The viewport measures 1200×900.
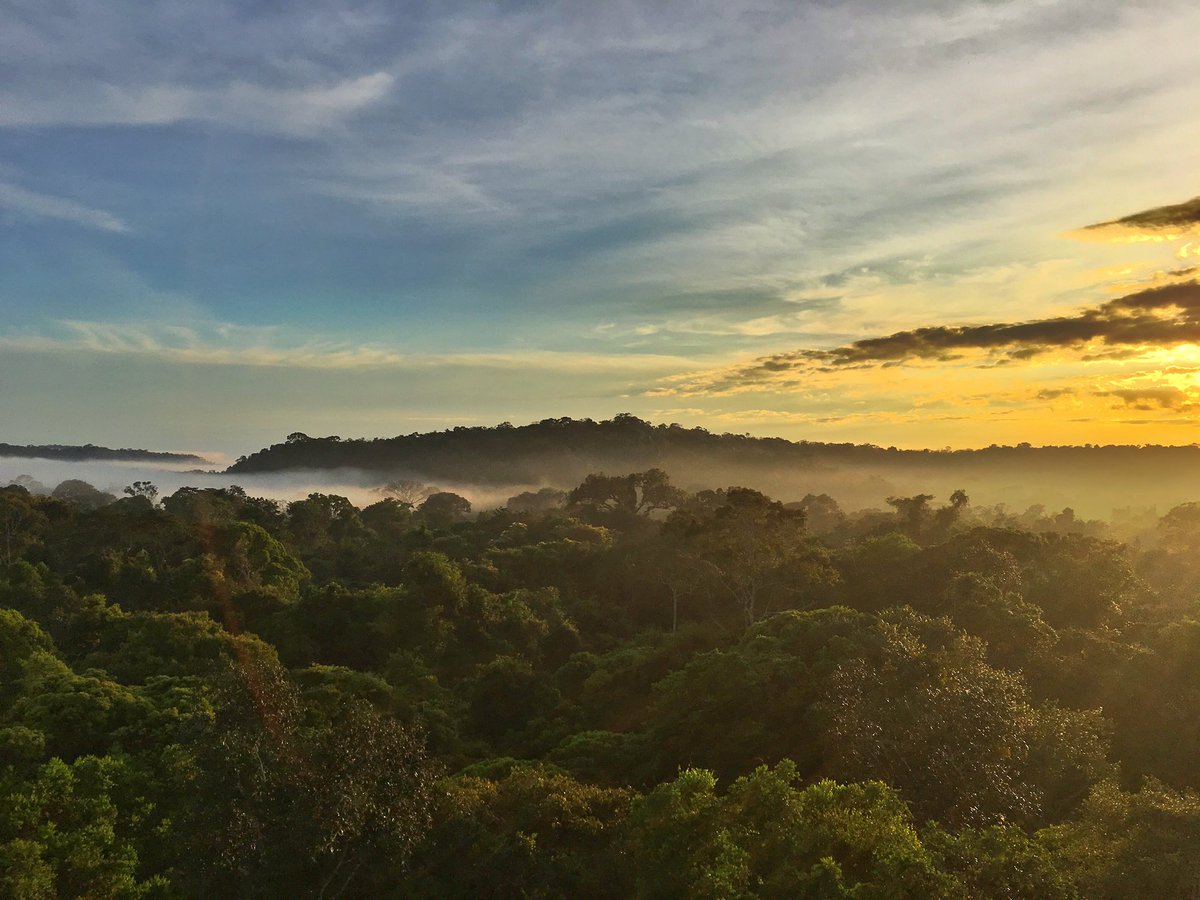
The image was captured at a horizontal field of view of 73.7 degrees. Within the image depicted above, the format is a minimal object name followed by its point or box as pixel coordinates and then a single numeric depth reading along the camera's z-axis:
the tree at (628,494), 80.06
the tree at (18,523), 62.81
